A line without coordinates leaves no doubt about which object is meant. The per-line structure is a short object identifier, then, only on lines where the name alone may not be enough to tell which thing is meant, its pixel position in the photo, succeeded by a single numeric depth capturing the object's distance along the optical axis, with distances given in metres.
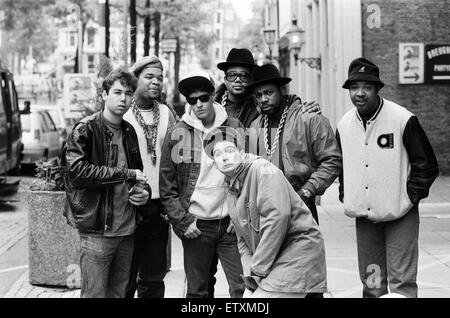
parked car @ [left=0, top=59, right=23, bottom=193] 18.12
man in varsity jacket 5.64
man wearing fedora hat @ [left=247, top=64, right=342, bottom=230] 5.84
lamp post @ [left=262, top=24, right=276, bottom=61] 33.44
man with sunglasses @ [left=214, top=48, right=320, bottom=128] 6.25
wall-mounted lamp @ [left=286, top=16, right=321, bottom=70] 24.03
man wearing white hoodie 5.75
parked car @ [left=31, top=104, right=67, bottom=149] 27.85
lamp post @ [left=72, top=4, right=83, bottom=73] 26.39
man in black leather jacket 5.40
